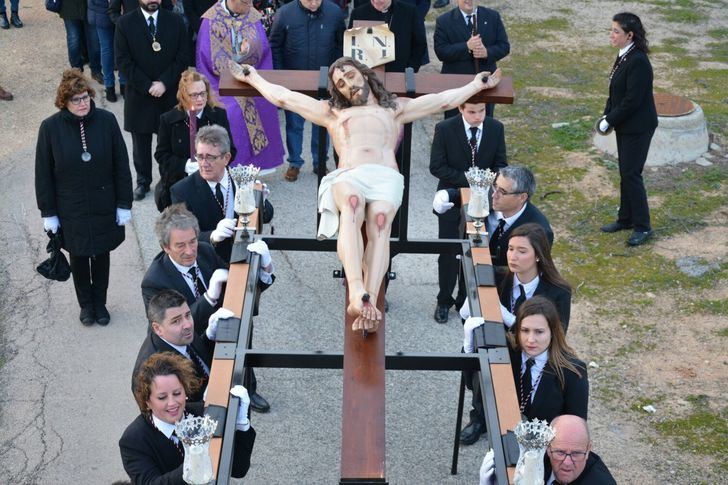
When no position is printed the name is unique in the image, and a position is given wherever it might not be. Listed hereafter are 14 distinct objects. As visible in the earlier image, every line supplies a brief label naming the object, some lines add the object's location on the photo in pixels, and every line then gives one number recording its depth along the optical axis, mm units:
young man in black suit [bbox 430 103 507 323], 7277
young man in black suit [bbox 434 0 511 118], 9305
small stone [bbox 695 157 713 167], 10211
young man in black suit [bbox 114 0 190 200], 8953
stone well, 10188
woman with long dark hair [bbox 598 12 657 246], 8258
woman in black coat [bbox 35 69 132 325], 7012
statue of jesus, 4738
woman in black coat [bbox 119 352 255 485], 4406
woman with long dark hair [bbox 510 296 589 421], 4859
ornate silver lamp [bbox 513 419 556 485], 3746
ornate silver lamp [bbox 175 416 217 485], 3762
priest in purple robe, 8805
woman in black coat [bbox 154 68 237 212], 7426
